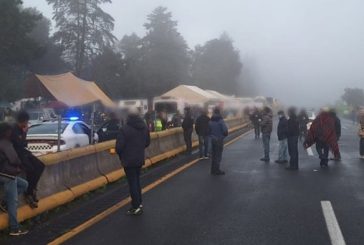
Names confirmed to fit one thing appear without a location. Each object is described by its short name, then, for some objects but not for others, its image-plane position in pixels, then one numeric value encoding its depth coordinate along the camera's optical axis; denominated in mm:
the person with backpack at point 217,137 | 14203
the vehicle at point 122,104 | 15766
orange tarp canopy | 20500
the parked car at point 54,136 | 15289
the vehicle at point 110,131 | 18812
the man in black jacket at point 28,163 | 7716
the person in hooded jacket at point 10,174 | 7316
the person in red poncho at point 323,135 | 15750
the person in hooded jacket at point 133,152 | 8961
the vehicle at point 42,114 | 28516
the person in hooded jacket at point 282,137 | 16078
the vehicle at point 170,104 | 39969
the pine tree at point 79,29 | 69062
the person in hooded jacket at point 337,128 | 16669
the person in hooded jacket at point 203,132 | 18406
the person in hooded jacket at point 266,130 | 17312
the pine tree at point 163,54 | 81500
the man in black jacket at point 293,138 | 15125
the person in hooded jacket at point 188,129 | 19125
